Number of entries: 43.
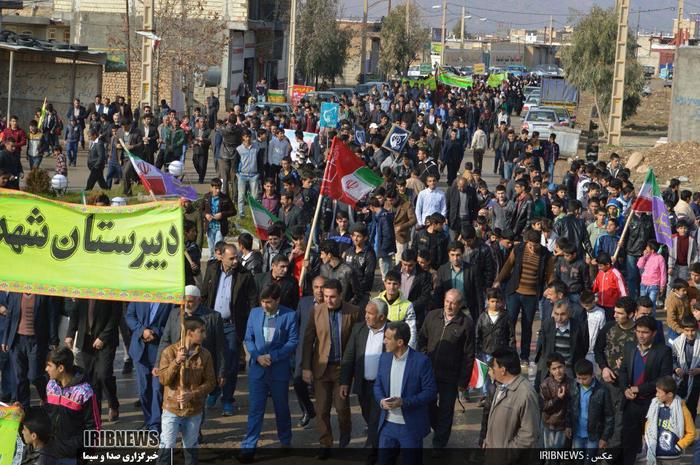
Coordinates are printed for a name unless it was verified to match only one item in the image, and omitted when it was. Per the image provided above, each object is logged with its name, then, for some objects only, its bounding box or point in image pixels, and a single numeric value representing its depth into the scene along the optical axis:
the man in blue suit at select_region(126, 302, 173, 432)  10.37
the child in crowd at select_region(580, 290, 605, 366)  11.09
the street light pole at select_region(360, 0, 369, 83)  79.32
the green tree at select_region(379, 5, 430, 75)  85.31
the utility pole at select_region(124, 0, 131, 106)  38.59
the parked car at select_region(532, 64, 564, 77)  97.31
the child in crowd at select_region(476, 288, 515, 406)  10.91
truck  53.47
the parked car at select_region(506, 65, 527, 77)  99.70
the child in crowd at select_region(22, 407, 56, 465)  7.55
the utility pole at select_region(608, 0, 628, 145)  34.88
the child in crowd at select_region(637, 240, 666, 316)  14.95
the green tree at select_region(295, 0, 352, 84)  67.94
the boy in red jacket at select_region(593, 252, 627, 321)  12.99
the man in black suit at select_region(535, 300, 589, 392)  10.58
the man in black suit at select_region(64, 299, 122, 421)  10.59
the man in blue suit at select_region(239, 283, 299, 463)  9.95
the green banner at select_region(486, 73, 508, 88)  62.47
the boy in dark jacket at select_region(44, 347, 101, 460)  8.16
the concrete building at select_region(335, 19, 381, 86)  90.06
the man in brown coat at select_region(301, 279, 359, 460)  10.12
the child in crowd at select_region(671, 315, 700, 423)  10.27
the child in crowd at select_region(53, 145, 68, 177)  24.20
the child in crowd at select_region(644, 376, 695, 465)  8.81
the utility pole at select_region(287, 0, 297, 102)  45.19
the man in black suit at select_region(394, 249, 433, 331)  11.76
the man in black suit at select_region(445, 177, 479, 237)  17.92
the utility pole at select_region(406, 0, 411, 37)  86.88
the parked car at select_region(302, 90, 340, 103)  42.34
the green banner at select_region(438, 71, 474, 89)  49.09
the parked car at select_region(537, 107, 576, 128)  42.53
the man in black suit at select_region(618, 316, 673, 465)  9.47
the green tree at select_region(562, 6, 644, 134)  49.78
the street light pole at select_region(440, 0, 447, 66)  94.38
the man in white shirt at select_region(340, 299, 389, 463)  9.59
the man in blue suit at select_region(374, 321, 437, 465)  8.73
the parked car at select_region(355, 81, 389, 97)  59.34
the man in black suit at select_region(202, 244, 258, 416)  11.16
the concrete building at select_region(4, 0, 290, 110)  50.00
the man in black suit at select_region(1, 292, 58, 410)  10.57
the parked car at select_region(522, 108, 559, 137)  40.84
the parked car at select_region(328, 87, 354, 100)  51.66
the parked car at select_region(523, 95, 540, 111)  55.73
